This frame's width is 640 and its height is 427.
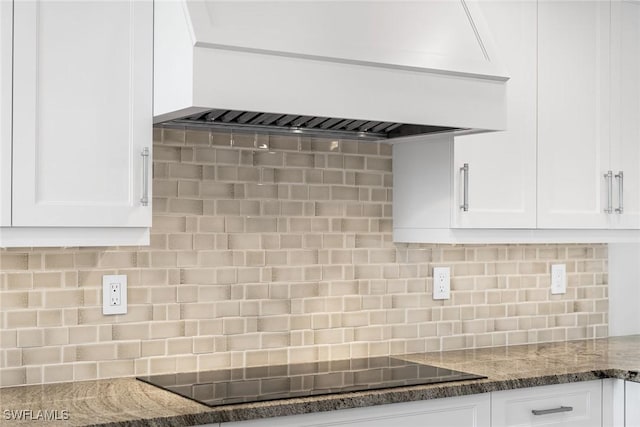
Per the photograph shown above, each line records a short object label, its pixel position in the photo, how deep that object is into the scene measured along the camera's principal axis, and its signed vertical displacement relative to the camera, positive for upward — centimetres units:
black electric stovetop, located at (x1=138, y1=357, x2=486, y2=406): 250 -48
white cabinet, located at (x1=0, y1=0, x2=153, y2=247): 228 +26
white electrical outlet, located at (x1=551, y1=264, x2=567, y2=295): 373 -24
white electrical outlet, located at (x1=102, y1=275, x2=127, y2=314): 274 -22
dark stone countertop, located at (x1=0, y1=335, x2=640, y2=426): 227 -49
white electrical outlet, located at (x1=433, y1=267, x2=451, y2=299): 341 -23
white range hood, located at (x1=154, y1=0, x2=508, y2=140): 236 +45
